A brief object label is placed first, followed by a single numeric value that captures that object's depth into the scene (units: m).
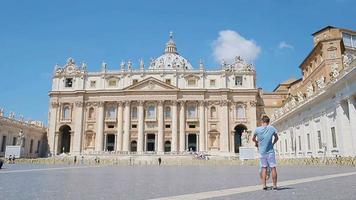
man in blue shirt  8.21
